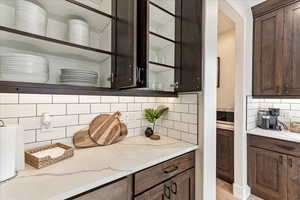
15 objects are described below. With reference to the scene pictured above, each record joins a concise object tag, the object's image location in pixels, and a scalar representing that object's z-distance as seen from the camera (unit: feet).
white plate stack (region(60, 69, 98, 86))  3.14
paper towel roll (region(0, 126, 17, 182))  2.14
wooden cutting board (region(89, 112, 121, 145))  3.82
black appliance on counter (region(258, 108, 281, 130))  6.45
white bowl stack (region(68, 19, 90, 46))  3.21
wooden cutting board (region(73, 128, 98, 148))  3.61
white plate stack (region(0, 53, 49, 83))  2.49
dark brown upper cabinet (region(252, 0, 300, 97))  5.59
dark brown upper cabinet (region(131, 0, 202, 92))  3.88
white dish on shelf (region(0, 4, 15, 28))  2.49
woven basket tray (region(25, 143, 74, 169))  2.56
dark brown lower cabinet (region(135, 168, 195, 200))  3.09
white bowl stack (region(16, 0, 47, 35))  2.61
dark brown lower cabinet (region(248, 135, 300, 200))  5.18
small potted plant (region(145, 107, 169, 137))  4.81
